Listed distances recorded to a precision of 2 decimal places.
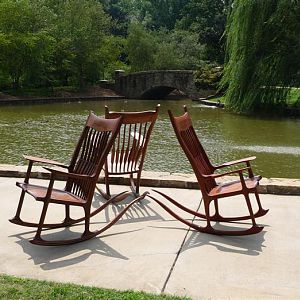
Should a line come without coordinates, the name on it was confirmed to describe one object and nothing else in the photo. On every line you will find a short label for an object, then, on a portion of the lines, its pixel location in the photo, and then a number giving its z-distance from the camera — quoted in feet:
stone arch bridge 107.65
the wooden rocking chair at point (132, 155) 15.66
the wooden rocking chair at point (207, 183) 12.04
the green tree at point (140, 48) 118.62
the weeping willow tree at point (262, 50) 57.06
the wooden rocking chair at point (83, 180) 11.28
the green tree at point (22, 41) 89.45
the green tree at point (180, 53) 119.03
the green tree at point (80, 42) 105.81
